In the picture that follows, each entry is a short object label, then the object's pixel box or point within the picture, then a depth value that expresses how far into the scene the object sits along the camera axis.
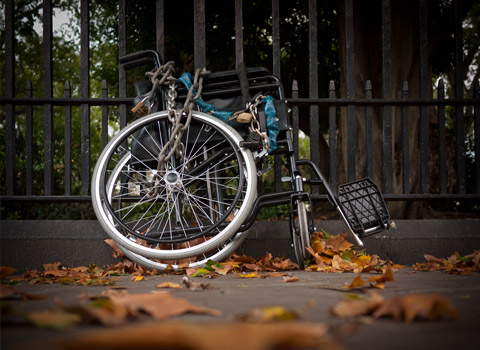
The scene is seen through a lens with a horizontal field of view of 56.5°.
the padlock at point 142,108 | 3.07
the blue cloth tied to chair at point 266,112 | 2.99
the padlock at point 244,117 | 2.92
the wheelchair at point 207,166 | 2.83
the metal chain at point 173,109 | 2.84
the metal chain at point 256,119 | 2.87
